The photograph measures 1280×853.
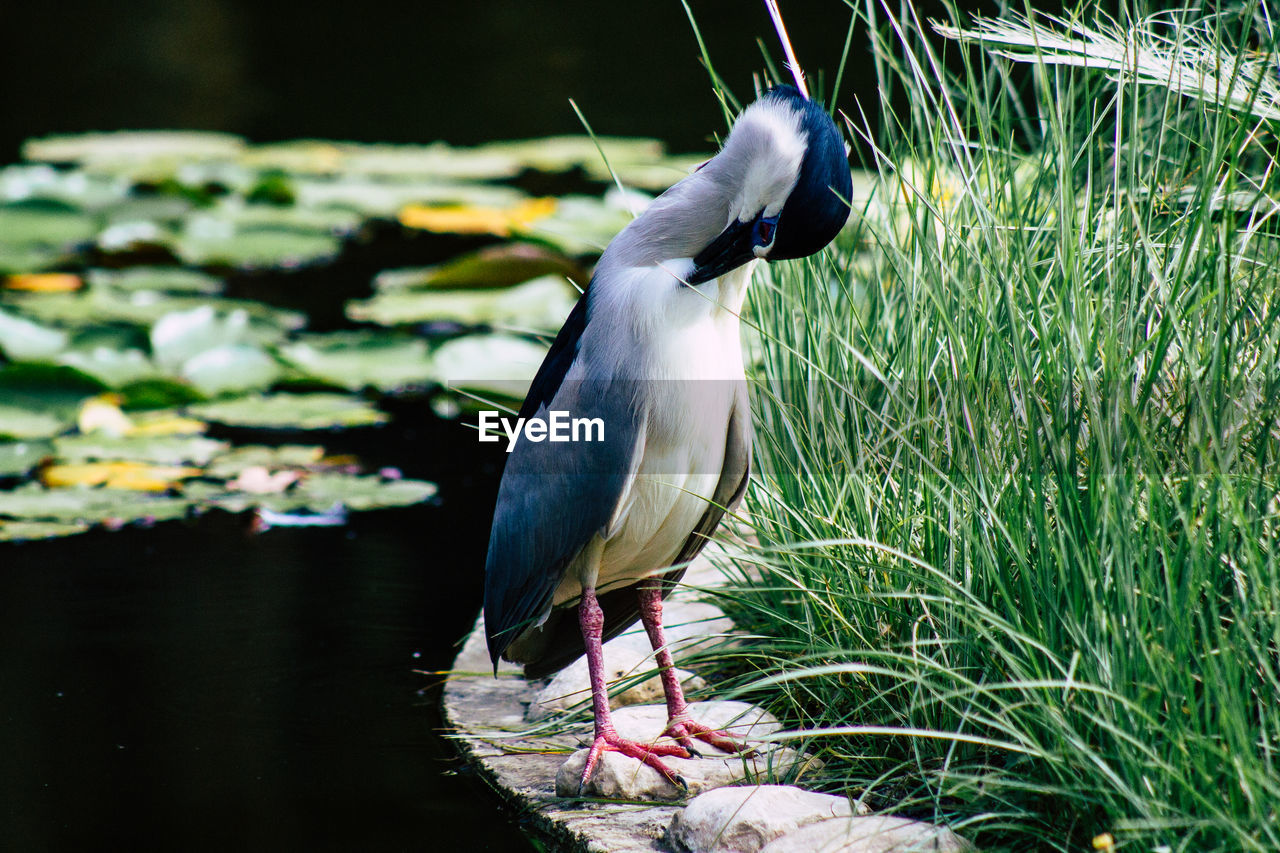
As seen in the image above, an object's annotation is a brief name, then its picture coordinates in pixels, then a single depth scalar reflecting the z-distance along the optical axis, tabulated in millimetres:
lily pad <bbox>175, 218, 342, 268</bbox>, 9594
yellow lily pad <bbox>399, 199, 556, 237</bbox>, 10508
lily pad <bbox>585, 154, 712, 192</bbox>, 11820
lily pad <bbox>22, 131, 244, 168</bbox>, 11977
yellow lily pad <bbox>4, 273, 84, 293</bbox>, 8969
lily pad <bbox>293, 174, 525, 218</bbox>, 11031
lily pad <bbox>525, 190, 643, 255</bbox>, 9789
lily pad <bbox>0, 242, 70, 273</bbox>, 9461
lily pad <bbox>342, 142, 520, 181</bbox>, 11961
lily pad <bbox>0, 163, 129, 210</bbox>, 10469
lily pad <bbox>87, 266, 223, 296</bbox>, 9133
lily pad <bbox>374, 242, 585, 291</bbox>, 8969
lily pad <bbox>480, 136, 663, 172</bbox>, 12125
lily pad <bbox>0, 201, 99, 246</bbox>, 9711
